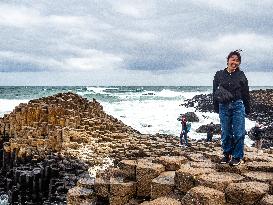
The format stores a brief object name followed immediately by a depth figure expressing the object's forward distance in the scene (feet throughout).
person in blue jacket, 28.70
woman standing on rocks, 11.24
